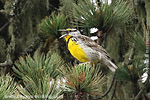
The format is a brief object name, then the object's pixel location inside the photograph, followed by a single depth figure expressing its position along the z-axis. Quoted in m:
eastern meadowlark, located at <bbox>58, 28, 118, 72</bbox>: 7.20
